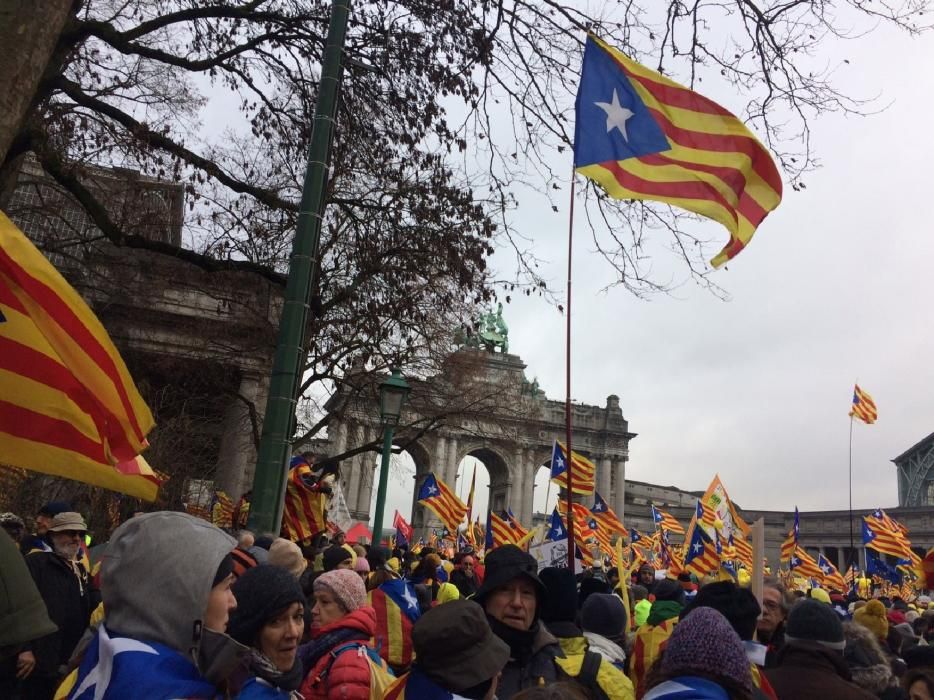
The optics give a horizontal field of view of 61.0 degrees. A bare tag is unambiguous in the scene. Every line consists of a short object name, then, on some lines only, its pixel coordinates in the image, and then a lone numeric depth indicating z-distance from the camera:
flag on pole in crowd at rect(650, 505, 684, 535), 29.84
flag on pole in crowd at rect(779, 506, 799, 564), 25.73
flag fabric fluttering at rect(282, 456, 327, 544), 10.34
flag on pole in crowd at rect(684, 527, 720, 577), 17.03
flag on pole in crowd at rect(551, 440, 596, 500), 17.19
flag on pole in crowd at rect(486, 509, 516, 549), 16.35
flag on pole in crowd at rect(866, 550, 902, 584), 25.45
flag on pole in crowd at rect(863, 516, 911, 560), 24.38
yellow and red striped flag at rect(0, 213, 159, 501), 3.25
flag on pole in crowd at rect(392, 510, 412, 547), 29.59
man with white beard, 5.40
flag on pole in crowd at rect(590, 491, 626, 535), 22.09
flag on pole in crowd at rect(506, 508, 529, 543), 16.48
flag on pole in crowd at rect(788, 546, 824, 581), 23.71
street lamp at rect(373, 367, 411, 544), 11.55
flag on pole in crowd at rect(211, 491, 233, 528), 15.48
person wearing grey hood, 1.91
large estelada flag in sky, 6.30
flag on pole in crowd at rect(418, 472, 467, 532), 20.69
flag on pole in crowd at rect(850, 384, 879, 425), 31.88
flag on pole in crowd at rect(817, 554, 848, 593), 23.52
